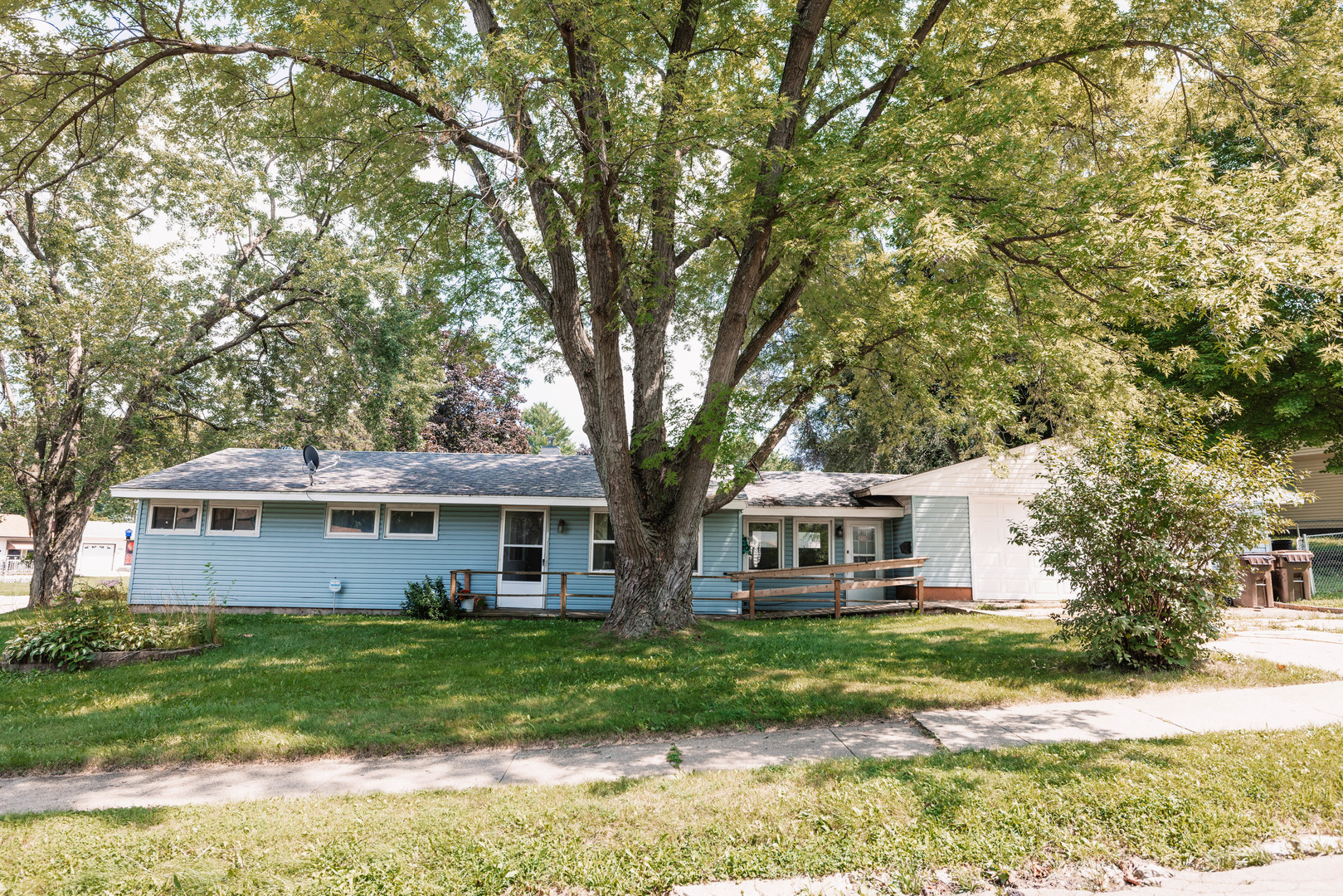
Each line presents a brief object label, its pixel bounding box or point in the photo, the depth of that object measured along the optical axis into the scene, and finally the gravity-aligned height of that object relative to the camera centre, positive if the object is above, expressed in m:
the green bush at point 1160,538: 7.22 +0.10
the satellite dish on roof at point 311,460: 15.91 +1.52
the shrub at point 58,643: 9.26 -1.59
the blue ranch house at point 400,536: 15.48 -0.11
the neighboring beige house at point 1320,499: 25.64 +1.92
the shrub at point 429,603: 14.80 -1.51
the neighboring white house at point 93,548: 45.47 -1.70
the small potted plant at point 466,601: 15.32 -1.50
